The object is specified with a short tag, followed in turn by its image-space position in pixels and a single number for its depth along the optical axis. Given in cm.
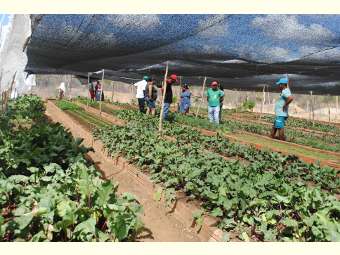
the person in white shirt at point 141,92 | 1340
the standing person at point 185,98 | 1594
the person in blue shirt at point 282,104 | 897
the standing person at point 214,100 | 1151
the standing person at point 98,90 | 2020
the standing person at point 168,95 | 1138
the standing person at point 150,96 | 1214
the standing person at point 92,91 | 2119
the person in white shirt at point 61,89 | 2359
